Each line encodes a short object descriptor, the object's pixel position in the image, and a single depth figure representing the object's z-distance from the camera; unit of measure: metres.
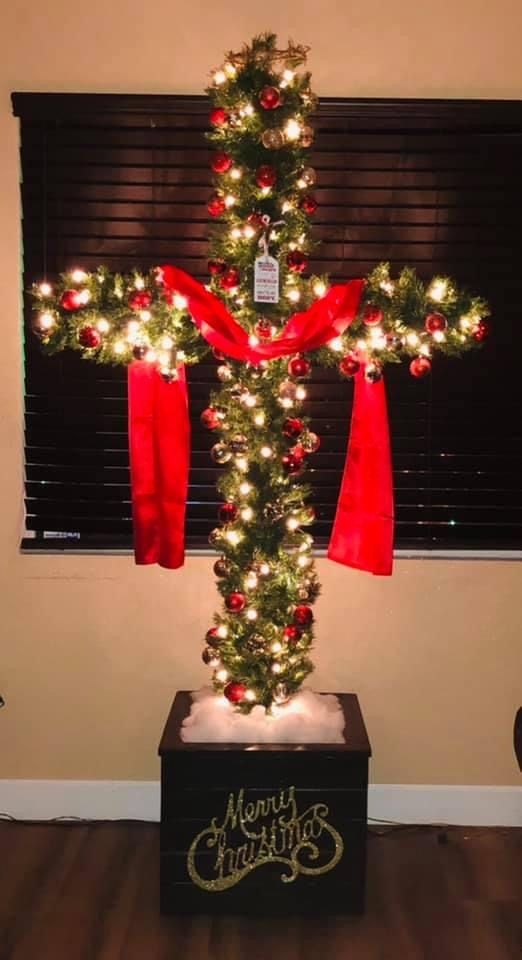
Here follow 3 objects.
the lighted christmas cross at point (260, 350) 2.23
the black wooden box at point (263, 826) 2.38
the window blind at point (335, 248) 2.78
